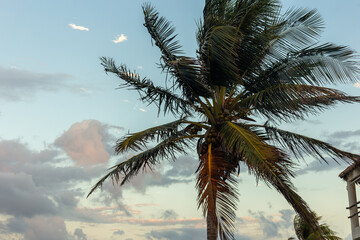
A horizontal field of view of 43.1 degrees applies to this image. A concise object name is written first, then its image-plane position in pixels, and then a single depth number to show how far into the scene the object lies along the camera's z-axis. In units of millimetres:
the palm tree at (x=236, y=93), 12406
